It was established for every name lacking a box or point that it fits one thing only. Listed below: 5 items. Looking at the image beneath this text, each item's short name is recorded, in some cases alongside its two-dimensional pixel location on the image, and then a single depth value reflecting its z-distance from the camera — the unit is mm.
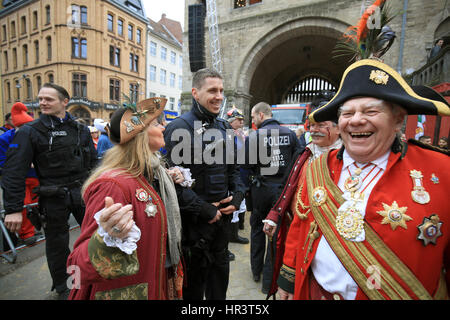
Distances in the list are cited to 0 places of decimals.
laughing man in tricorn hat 1112
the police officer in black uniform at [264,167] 3350
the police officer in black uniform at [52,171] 2541
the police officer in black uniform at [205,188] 2150
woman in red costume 1097
